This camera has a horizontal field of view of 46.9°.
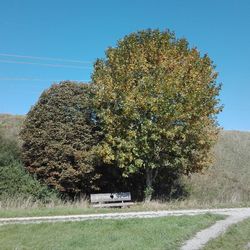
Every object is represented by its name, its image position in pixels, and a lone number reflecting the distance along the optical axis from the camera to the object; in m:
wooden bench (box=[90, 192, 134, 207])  14.86
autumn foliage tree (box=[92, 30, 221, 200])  14.67
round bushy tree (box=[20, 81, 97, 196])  15.29
